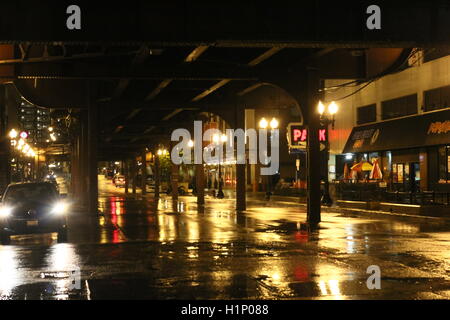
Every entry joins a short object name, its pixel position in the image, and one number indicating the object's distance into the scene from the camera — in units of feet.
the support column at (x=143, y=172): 218.16
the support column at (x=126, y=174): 240.32
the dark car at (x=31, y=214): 58.59
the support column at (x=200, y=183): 136.46
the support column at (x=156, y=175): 191.98
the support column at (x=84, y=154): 132.36
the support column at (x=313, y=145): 79.10
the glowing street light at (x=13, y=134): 157.44
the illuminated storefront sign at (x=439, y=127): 122.00
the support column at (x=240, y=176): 112.37
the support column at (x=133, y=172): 237.41
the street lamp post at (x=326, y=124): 105.19
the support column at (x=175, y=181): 166.81
